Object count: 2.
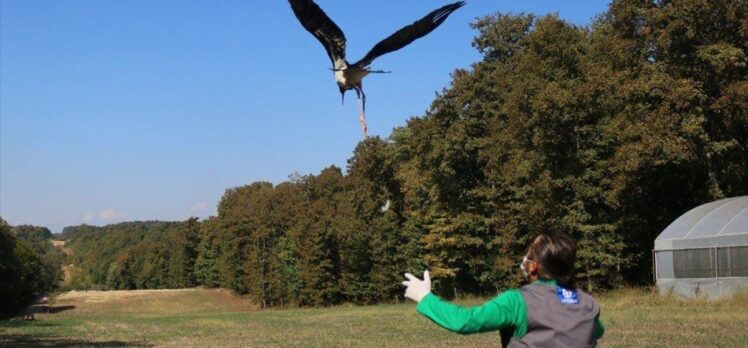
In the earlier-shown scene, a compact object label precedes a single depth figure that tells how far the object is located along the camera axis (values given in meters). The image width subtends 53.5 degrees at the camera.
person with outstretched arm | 3.35
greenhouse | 28.23
